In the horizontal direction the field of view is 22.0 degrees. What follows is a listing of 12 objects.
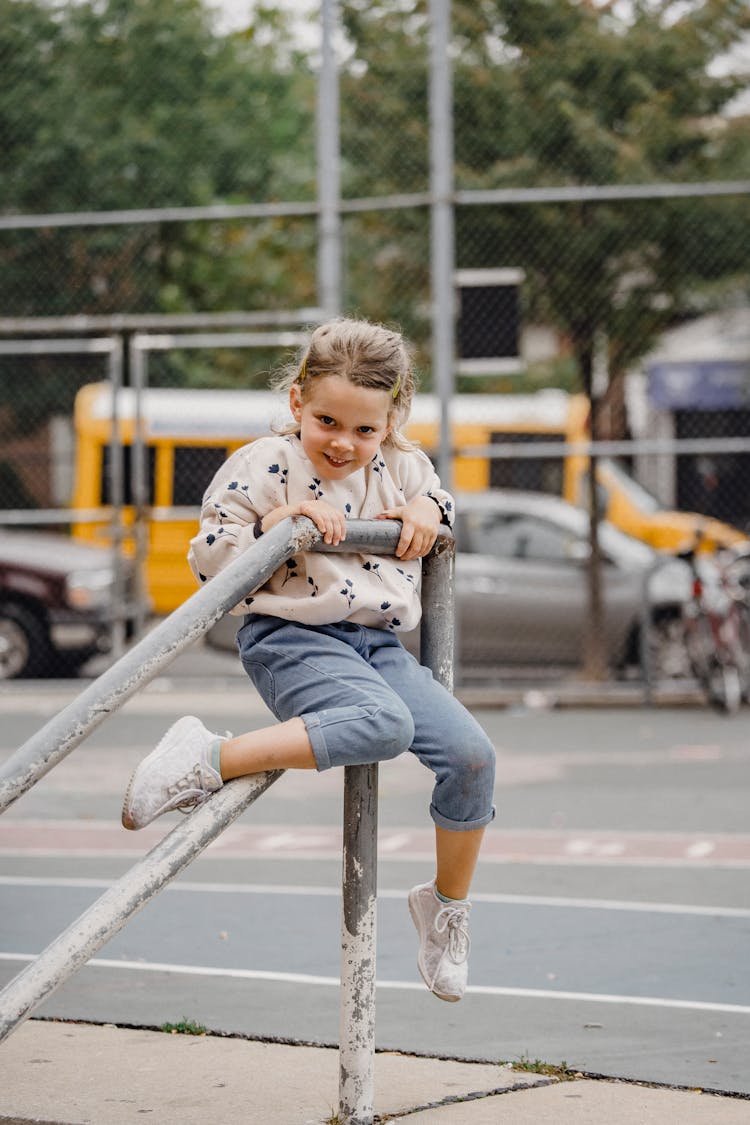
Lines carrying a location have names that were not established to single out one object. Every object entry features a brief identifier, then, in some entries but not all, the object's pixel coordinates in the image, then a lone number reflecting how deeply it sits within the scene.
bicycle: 13.09
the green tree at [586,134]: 13.56
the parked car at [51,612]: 15.22
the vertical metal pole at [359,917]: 3.74
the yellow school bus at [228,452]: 17.92
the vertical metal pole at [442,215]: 12.94
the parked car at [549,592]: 14.57
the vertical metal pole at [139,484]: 13.81
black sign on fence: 12.96
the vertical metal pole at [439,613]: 4.00
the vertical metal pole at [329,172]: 12.96
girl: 3.62
